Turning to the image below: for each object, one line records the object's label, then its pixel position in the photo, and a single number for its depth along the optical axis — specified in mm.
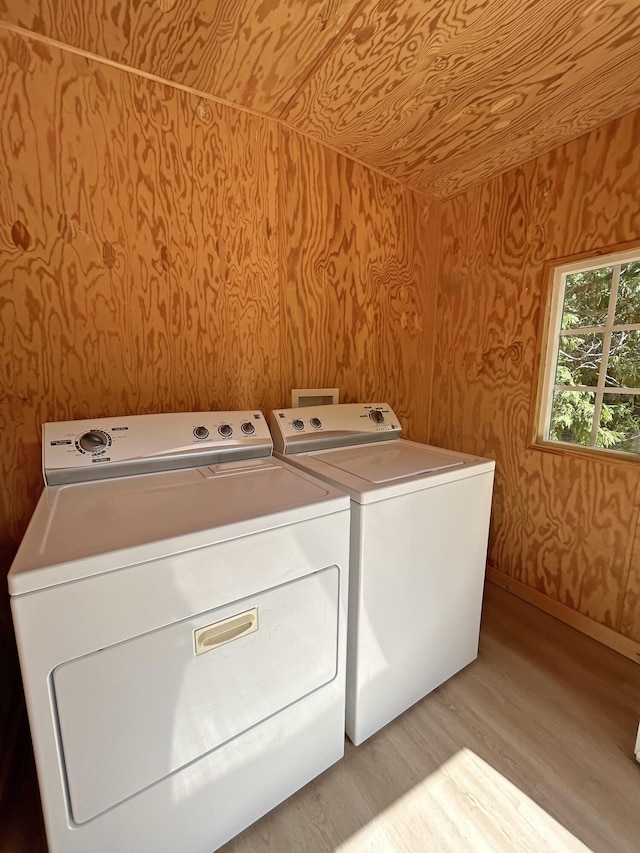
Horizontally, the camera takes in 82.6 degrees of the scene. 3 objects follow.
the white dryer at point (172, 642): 710
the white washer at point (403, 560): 1138
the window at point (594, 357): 1604
